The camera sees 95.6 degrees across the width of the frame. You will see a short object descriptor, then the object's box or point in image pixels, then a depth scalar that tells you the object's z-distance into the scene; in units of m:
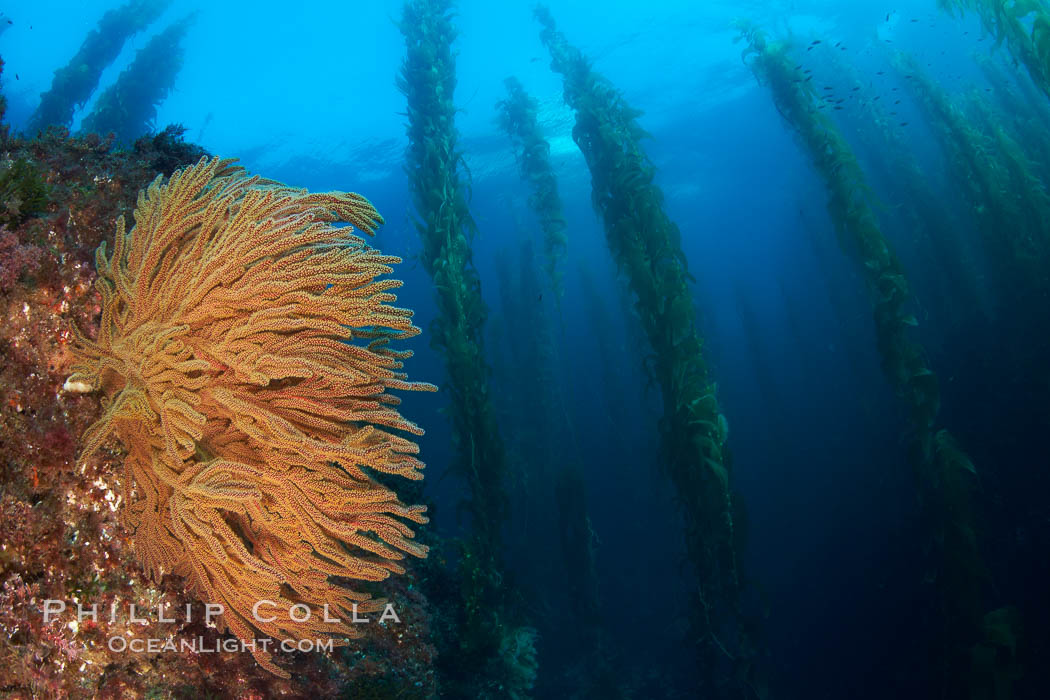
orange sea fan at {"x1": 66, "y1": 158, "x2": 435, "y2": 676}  1.89
